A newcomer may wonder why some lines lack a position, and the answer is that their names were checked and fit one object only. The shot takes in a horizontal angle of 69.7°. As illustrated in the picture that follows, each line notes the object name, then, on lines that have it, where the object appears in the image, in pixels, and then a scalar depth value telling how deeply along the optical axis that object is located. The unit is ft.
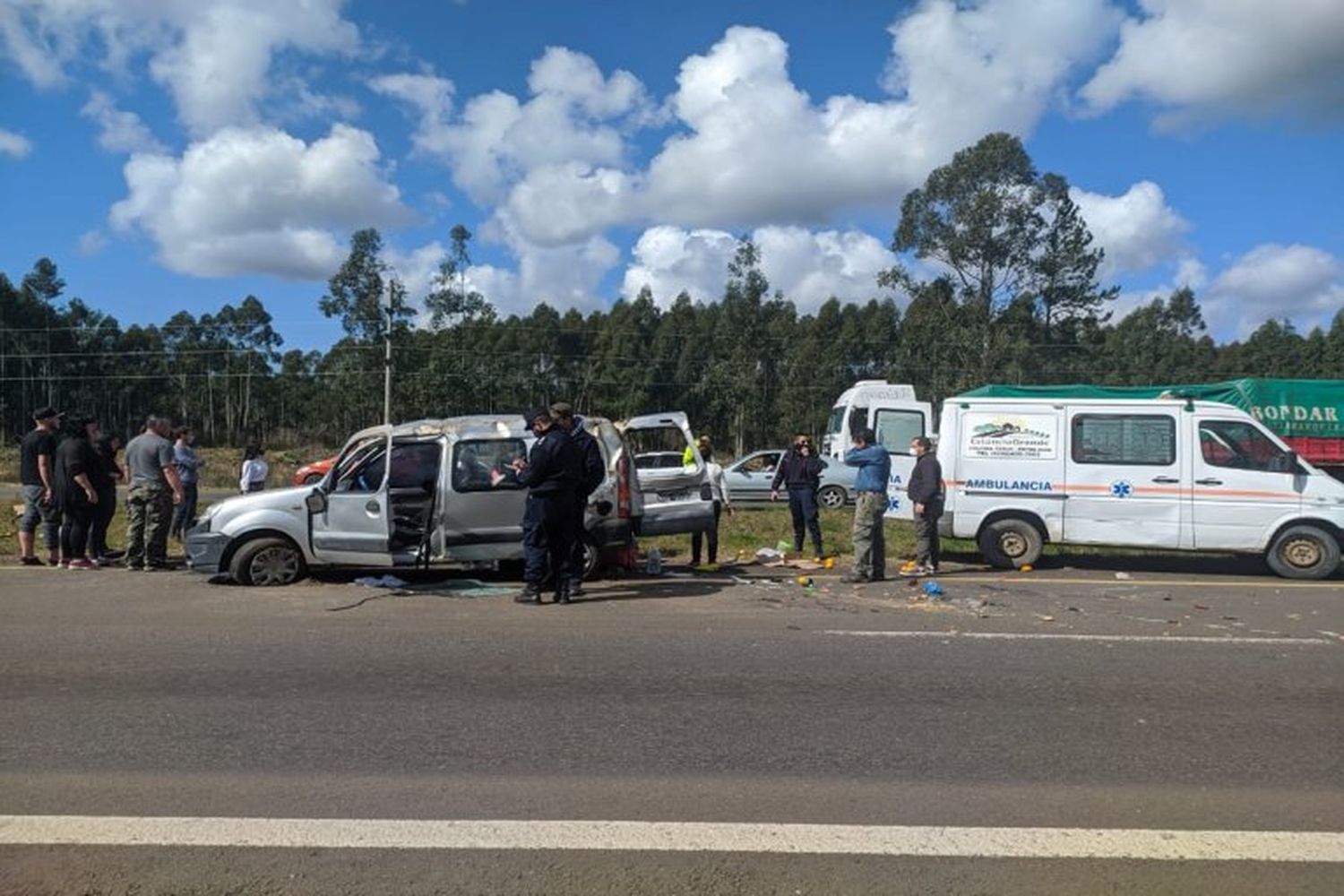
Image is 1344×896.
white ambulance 37.91
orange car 51.39
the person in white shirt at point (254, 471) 49.03
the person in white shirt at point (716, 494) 39.68
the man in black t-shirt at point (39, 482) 36.01
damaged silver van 31.99
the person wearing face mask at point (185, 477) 43.55
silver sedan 72.33
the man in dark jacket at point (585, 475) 30.14
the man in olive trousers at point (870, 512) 35.19
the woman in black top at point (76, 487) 35.12
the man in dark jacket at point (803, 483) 43.06
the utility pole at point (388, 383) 130.52
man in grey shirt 35.47
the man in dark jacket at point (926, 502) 38.22
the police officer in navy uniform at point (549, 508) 29.17
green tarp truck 55.67
